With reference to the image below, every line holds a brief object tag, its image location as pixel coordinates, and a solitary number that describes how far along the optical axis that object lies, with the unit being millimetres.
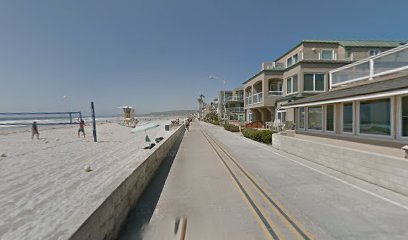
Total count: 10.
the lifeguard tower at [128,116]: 47159
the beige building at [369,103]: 8555
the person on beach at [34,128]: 20177
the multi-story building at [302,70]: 21266
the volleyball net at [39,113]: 18269
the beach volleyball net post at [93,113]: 18558
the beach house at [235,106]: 55850
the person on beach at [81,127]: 22012
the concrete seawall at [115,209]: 2725
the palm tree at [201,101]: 128850
